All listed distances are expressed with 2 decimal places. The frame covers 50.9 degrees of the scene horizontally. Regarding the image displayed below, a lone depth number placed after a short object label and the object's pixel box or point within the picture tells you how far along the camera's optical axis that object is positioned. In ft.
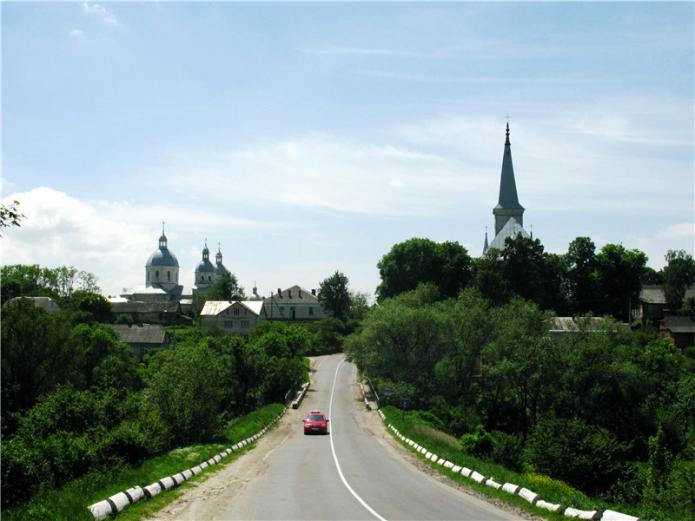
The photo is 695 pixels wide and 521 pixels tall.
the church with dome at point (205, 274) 581.77
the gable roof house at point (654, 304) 288.92
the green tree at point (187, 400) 106.83
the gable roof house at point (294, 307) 456.45
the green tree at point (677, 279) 287.89
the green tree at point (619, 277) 279.69
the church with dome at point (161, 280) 549.54
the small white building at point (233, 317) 384.27
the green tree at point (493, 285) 254.68
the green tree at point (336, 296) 394.73
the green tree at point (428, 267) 287.28
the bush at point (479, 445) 107.55
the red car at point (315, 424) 132.87
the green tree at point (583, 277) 275.59
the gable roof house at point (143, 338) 320.09
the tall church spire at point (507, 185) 370.73
